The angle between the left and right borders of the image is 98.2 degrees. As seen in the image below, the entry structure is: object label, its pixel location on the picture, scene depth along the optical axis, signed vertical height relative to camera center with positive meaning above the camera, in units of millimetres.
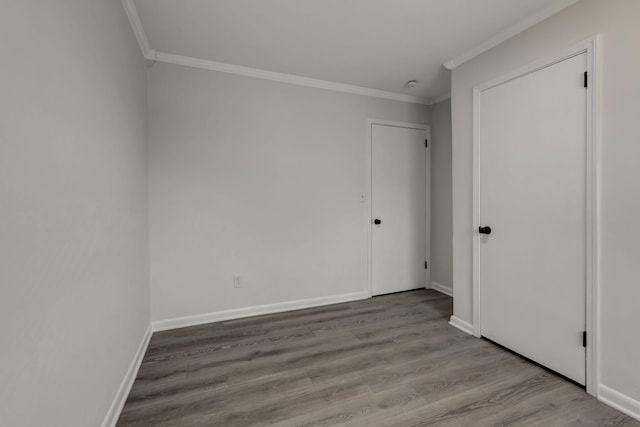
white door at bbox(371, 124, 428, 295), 3338 -2
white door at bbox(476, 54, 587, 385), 1757 -57
